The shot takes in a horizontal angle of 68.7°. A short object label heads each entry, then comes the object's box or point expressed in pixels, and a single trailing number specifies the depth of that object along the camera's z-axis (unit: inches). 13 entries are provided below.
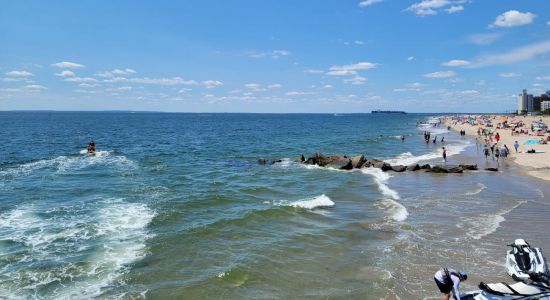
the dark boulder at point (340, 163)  1456.7
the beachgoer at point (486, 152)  1609.3
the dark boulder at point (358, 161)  1480.1
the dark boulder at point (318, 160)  1560.0
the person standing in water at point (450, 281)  340.8
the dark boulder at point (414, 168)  1368.1
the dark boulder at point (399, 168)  1369.3
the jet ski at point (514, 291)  356.2
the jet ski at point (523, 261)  382.3
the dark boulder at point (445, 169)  1306.6
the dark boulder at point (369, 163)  1494.8
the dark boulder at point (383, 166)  1398.9
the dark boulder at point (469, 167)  1360.1
